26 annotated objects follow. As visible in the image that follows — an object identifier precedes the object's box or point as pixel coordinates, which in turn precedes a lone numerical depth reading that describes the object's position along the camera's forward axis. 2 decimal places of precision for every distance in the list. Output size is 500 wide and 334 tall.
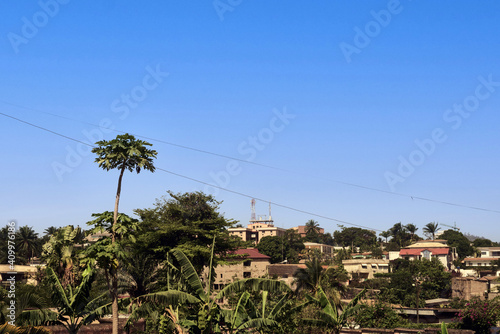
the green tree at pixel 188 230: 54.19
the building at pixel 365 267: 116.50
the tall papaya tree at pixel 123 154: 26.81
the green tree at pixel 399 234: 179.02
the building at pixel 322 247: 165.18
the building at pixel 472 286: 80.94
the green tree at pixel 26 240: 115.31
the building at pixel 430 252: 126.12
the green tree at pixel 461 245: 150.38
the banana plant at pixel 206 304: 26.09
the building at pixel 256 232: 170.50
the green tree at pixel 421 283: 88.68
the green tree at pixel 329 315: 30.28
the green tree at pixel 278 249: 131.12
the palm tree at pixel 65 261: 43.84
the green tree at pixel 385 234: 185.90
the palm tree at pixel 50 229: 138.98
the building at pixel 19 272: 75.44
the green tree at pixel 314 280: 56.25
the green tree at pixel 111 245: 24.89
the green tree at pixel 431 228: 180.52
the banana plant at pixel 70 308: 26.61
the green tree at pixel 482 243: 163.50
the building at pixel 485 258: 131.12
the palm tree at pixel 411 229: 180.75
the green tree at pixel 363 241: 191.25
